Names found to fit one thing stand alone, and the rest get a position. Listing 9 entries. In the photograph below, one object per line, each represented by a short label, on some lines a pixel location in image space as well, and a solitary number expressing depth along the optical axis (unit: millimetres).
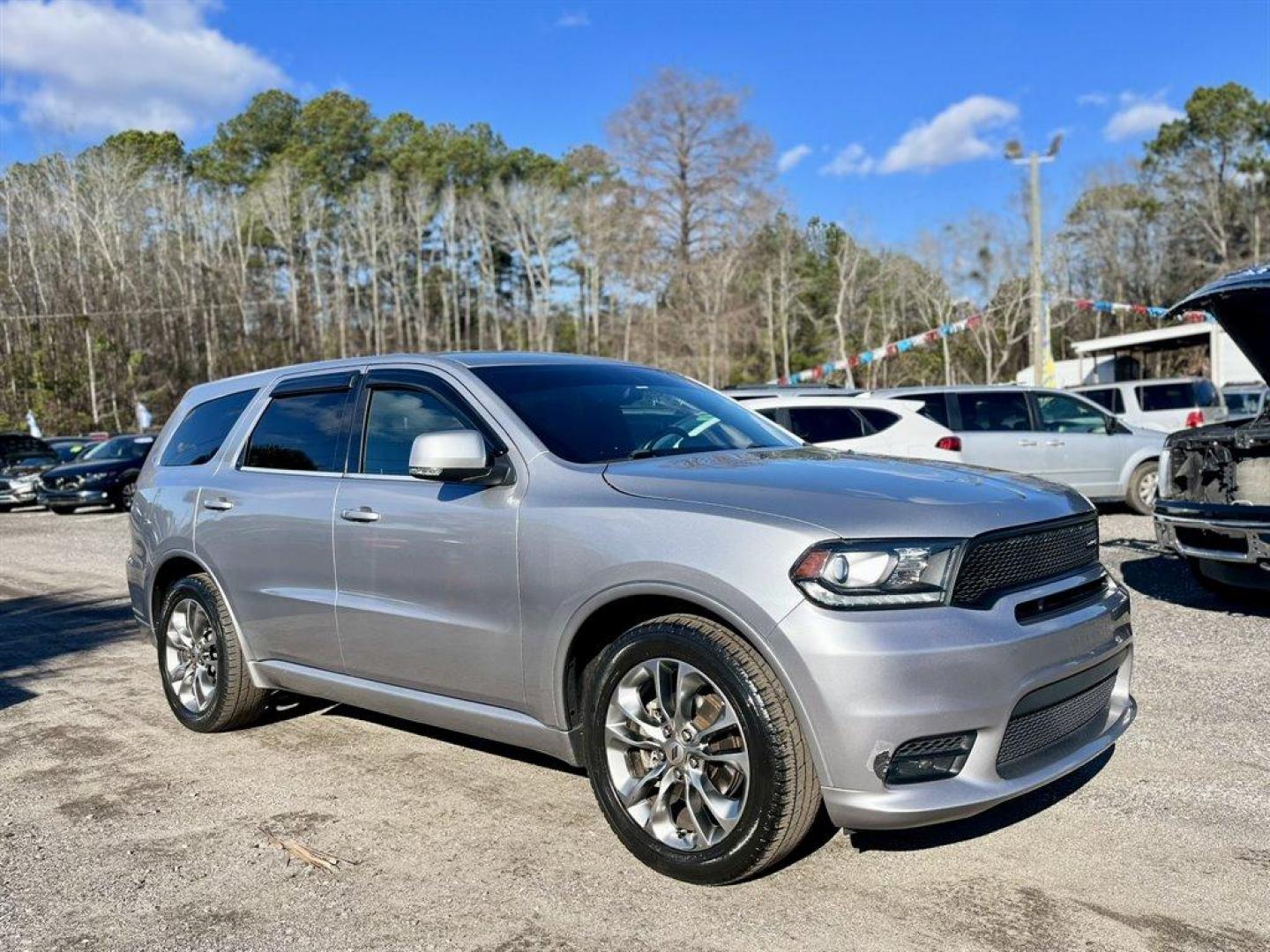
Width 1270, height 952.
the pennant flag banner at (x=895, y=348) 26359
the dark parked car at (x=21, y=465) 23703
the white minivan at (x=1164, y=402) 16906
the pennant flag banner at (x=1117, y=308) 28062
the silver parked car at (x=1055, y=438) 13375
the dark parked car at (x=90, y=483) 21156
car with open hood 6746
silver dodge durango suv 3150
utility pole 23953
